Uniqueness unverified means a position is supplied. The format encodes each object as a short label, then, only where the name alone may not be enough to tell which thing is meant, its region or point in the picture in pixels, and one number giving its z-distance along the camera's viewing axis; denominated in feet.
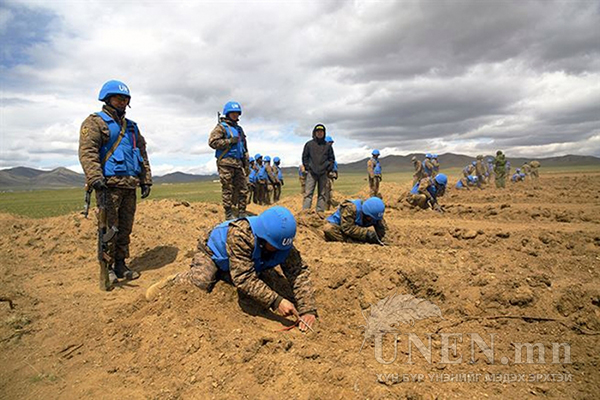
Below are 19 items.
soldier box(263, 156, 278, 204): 55.47
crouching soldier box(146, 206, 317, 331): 11.30
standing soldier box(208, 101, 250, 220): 22.75
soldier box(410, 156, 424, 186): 57.11
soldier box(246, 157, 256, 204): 54.24
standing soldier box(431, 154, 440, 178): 59.72
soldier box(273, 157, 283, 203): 57.93
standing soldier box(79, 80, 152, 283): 15.75
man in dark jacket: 30.76
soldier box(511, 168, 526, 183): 97.59
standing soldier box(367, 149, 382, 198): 51.37
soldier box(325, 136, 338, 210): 31.94
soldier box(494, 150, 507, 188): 66.82
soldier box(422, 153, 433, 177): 57.72
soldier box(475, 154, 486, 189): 73.65
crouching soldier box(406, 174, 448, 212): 38.72
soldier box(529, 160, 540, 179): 91.35
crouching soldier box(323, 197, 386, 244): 22.25
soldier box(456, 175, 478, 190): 75.20
